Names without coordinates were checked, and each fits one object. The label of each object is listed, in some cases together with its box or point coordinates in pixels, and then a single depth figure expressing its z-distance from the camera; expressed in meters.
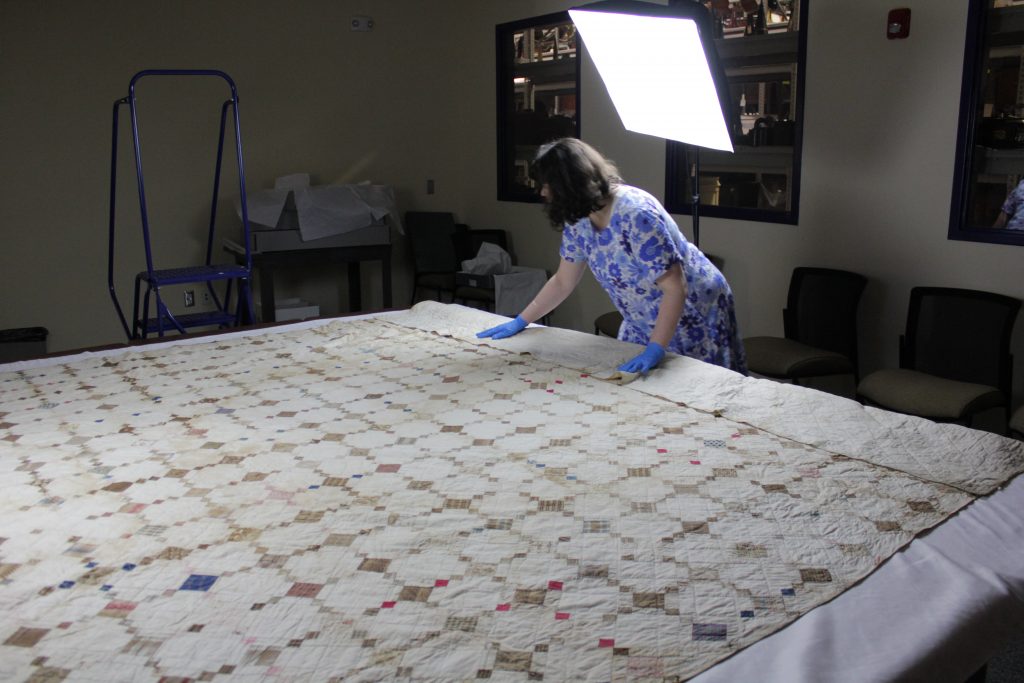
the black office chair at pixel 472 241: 5.75
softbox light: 2.74
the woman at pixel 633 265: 2.37
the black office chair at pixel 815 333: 3.49
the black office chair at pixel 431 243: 5.81
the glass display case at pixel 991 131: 3.24
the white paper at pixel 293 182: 5.40
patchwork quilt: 1.07
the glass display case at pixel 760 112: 4.01
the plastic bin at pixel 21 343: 4.56
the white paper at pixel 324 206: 5.09
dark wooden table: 5.13
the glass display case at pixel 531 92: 5.32
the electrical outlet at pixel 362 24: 5.76
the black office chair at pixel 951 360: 2.97
